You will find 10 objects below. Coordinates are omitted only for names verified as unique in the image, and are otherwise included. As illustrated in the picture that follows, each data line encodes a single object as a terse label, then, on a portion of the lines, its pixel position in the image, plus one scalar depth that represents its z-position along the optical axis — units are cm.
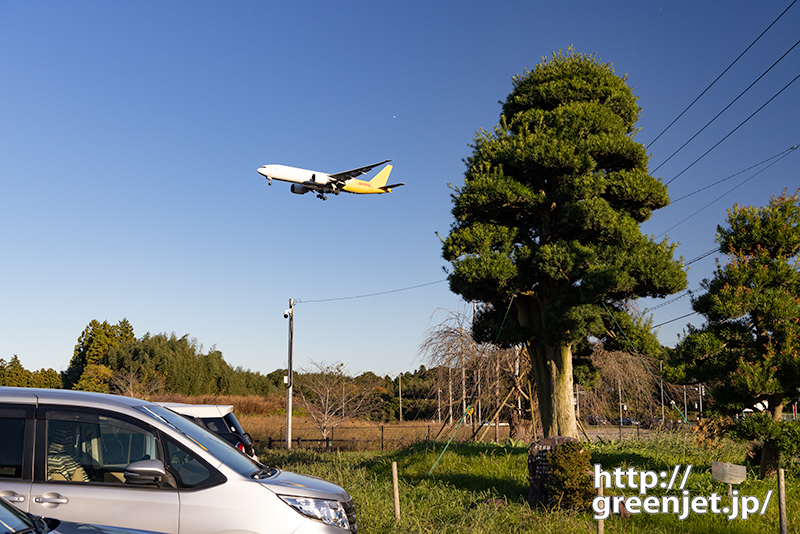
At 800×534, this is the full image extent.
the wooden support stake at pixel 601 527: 679
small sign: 810
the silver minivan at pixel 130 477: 439
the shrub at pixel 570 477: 879
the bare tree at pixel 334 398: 3759
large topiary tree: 1273
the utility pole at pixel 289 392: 2697
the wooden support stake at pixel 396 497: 818
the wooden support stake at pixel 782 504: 682
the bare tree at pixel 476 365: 2253
